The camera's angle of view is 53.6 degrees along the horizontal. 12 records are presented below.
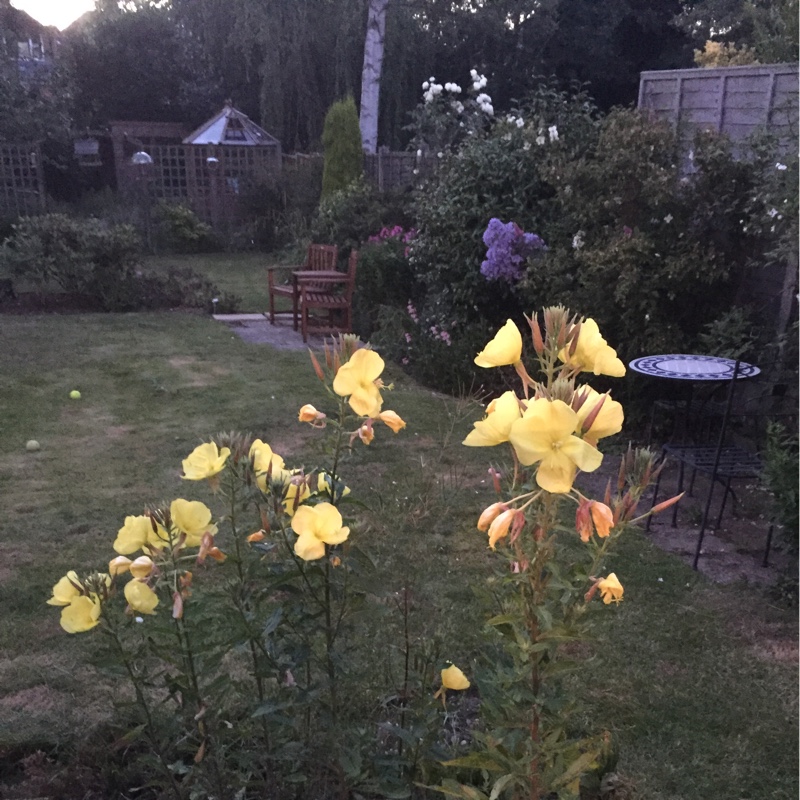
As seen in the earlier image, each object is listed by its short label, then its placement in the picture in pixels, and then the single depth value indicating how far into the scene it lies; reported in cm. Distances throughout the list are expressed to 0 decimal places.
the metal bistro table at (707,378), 323
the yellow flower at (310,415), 136
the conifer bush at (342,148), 1169
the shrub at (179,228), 1285
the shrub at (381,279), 716
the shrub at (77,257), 812
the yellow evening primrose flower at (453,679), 155
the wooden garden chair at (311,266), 763
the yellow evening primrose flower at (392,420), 132
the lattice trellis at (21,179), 1273
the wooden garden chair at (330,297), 714
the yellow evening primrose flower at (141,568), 128
